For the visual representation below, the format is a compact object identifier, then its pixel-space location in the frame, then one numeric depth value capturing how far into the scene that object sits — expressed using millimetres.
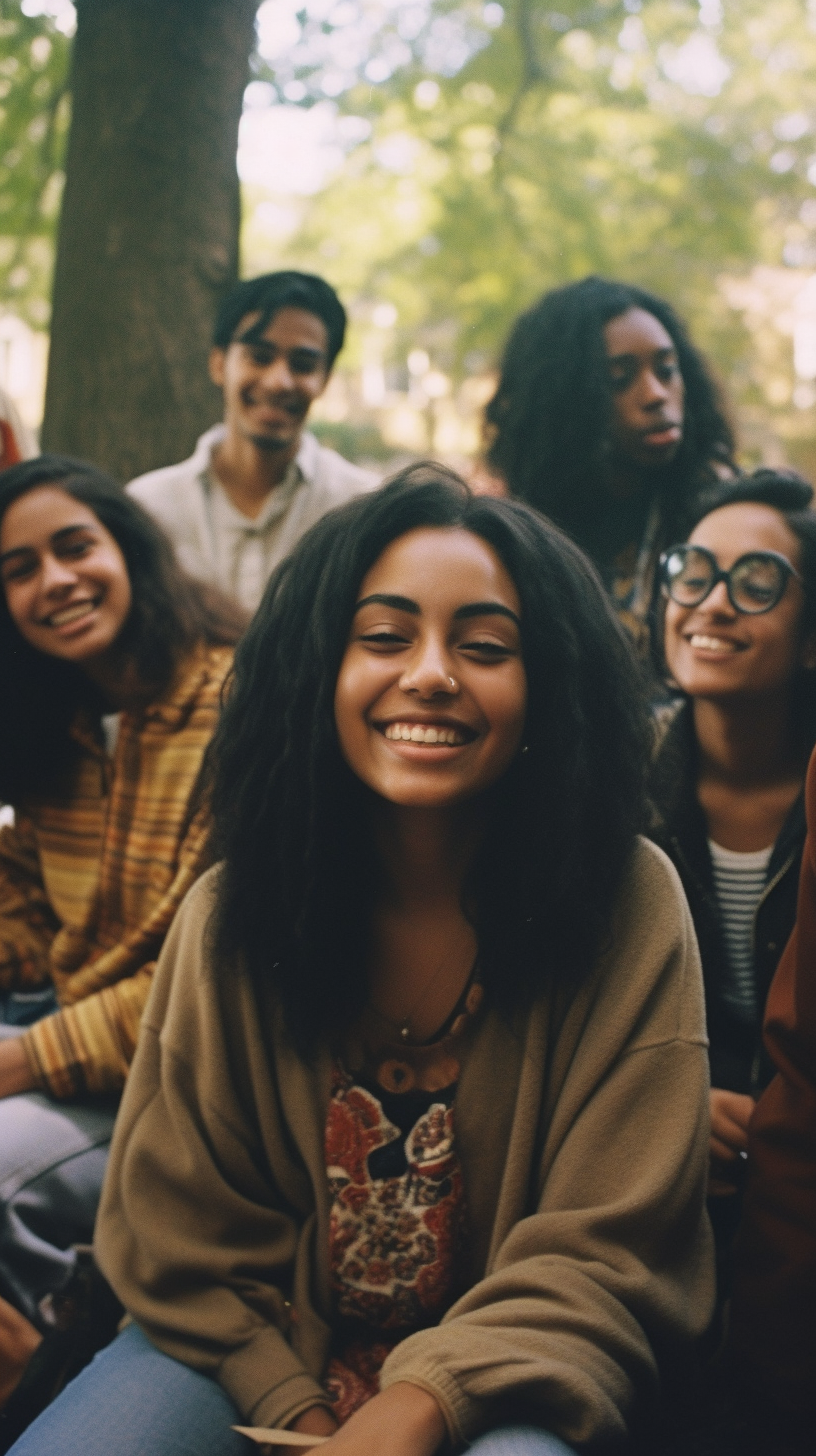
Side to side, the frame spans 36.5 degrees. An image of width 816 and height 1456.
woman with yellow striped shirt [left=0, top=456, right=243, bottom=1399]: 2531
